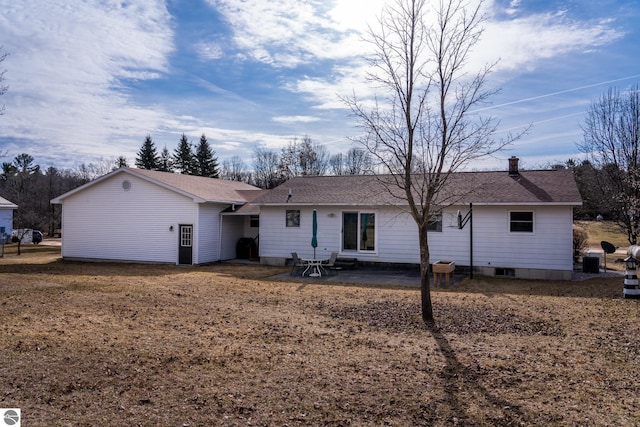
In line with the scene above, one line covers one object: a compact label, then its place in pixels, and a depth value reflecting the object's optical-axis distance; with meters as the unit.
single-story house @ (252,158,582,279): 15.17
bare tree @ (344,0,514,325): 8.16
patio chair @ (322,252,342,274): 16.45
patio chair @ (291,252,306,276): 16.00
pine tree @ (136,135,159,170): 52.66
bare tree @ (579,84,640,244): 18.12
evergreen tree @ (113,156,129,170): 55.29
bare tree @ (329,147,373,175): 50.31
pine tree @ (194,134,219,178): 53.53
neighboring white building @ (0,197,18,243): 29.59
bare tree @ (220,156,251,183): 57.81
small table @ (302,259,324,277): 15.58
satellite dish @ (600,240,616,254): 14.72
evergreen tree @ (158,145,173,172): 54.92
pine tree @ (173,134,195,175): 54.69
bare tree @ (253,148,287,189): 53.13
